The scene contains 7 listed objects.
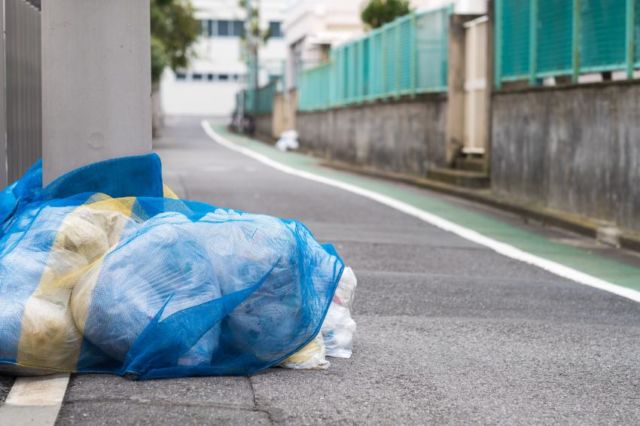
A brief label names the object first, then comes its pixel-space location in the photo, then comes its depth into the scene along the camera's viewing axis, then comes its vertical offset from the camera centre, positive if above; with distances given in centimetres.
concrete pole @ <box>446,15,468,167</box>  1956 +24
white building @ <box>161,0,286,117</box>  9362 +329
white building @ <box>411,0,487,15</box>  1988 +173
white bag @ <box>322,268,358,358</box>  551 -99
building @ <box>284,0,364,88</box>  4503 +336
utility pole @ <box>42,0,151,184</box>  584 +15
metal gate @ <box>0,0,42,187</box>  857 +16
